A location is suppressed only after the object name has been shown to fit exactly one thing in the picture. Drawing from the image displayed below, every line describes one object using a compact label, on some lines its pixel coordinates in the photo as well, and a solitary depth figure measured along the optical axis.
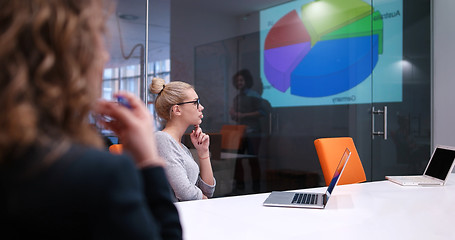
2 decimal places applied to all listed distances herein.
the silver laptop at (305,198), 1.86
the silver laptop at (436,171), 2.58
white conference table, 1.43
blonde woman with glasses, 2.44
